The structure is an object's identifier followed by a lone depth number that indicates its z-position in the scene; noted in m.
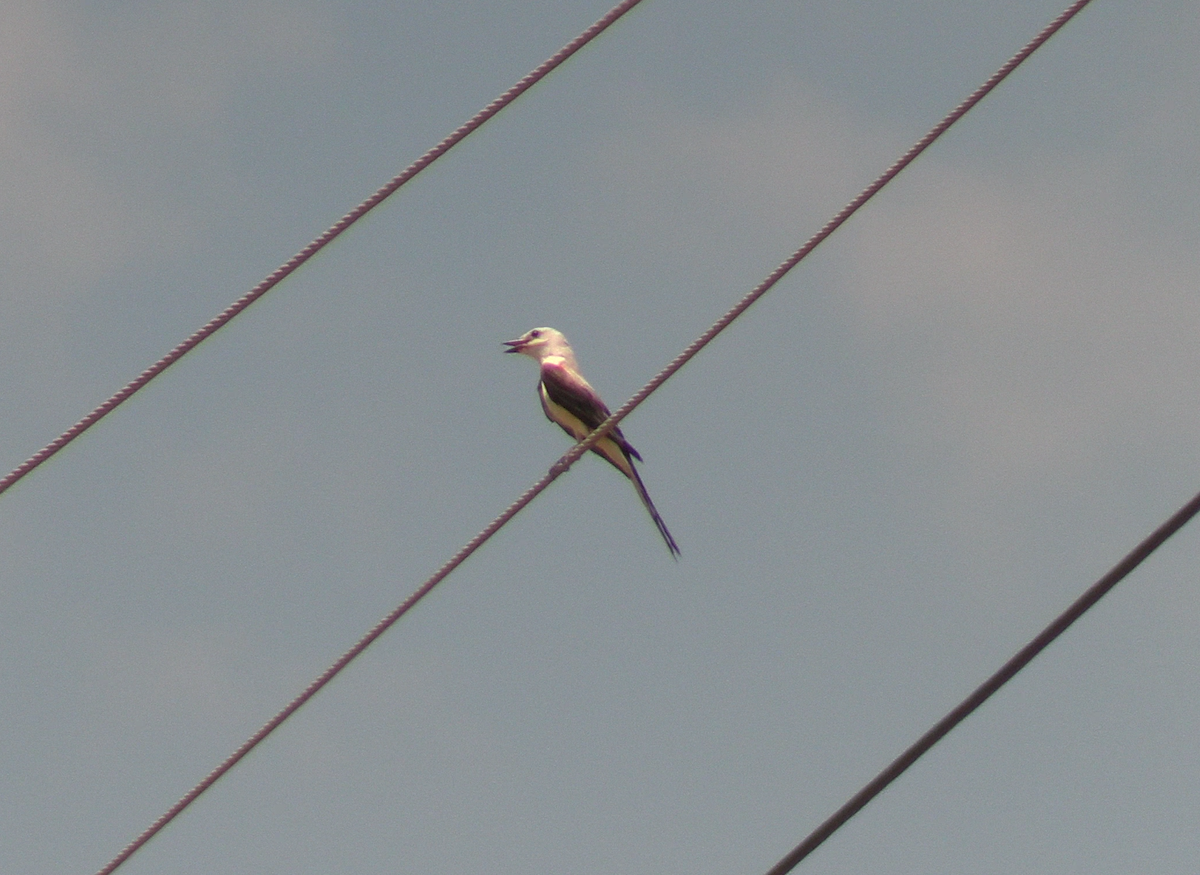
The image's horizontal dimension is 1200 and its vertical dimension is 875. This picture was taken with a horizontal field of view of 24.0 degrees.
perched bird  18.42
